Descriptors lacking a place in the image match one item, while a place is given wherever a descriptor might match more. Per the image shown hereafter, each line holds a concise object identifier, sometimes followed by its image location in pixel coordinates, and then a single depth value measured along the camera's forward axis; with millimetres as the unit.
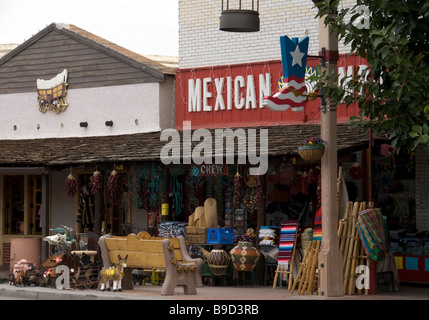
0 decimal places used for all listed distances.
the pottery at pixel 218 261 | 19641
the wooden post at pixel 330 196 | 16734
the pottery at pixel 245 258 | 19328
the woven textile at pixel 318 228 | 18344
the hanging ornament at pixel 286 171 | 18969
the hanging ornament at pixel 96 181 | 21422
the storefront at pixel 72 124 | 22344
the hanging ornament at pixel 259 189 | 19484
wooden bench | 17703
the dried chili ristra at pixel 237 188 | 19531
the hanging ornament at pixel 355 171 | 19969
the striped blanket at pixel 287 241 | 19003
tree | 13188
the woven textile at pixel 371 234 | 17266
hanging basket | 16797
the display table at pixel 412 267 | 19734
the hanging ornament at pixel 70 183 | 21781
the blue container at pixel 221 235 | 19984
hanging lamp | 19531
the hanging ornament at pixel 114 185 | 21062
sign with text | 21500
